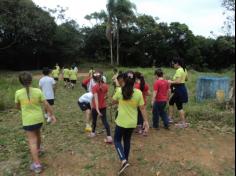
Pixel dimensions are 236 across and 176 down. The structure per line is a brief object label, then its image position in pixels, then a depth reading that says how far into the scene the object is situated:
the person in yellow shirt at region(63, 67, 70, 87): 10.05
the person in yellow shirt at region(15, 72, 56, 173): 3.10
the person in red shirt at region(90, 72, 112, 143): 3.79
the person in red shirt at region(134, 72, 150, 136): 4.19
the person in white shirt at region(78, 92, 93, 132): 4.38
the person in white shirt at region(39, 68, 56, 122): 4.73
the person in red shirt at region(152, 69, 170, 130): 4.29
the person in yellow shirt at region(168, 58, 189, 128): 4.45
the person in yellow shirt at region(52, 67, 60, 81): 10.41
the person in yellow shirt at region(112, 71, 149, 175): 2.95
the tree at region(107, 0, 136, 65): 21.12
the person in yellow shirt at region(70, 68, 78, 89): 9.80
